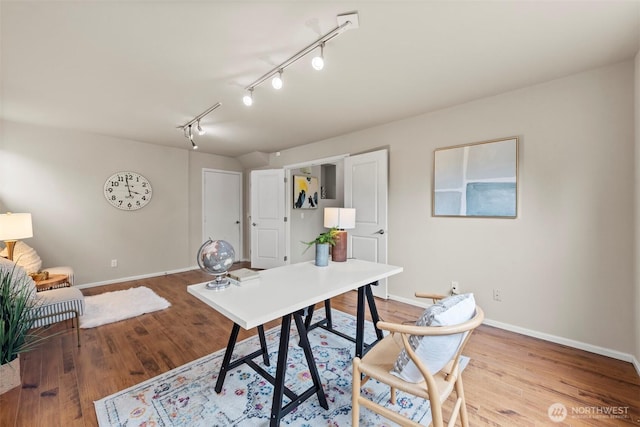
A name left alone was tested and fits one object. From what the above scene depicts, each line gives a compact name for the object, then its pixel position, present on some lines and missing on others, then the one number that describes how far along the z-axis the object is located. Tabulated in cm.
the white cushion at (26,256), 305
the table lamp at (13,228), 275
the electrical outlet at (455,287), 292
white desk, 132
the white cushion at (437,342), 113
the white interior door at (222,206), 545
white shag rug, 289
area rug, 153
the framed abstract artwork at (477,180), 255
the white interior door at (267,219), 512
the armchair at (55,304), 213
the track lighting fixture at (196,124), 300
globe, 159
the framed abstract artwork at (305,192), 522
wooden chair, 109
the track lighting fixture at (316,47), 158
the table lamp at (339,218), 260
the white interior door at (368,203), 347
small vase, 218
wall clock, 419
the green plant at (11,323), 168
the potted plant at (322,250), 218
